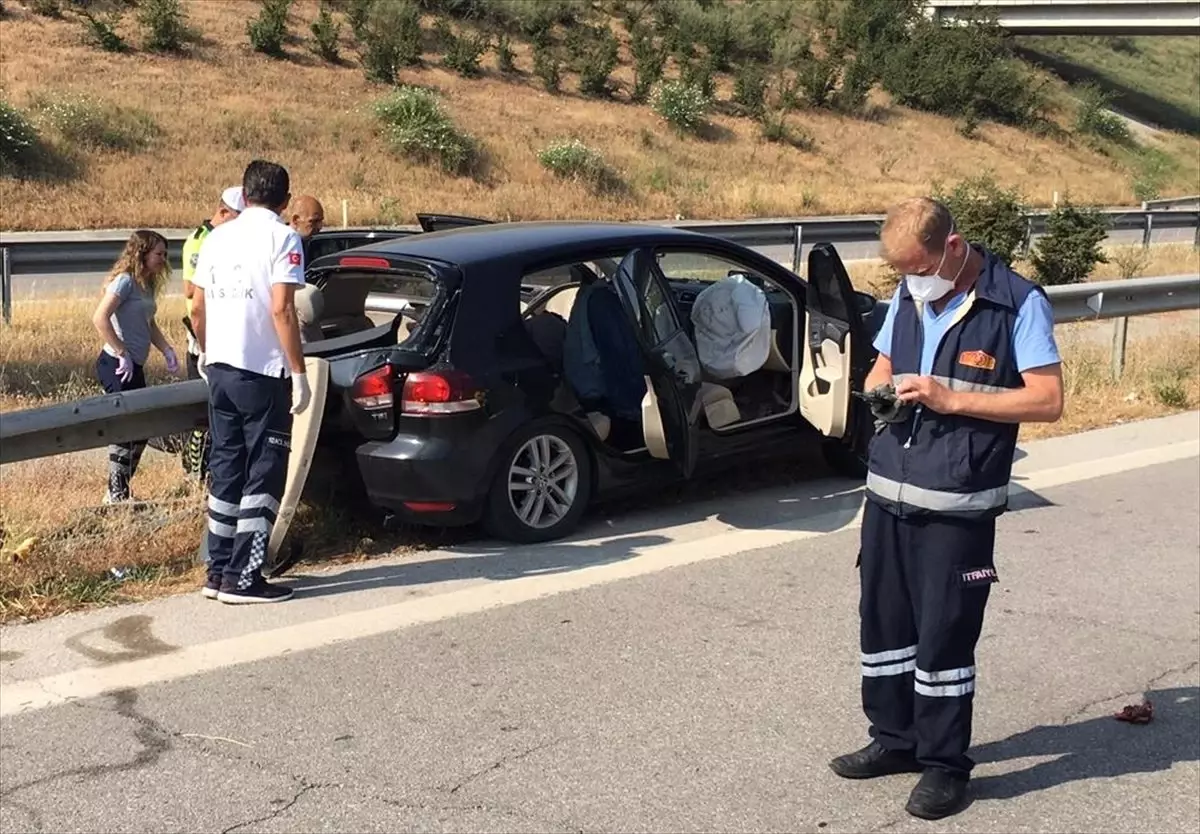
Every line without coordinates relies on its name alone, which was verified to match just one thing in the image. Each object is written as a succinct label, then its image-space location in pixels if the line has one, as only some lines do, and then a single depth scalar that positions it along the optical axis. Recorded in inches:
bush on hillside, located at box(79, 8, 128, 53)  1339.8
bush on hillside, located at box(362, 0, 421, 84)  1493.6
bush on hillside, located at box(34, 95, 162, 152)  1142.3
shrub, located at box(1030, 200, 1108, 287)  658.8
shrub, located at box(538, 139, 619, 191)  1350.9
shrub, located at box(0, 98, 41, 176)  1084.5
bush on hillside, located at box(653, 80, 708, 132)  1603.1
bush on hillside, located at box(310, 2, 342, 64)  1491.1
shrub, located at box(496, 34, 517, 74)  1654.8
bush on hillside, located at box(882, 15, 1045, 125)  1974.7
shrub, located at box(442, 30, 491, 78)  1590.8
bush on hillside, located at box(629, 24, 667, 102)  1684.3
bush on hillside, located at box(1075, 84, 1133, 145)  2066.9
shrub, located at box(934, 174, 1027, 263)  687.7
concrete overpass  2081.7
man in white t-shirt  215.6
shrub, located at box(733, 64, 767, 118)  1749.5
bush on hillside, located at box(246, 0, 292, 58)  1445.6
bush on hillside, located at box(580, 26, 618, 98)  1646.2
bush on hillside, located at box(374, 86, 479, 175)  1305.4
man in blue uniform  144.6
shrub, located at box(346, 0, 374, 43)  1552.7
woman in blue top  283.8
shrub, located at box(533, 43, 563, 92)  1632.6
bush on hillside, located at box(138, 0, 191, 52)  1364.4
